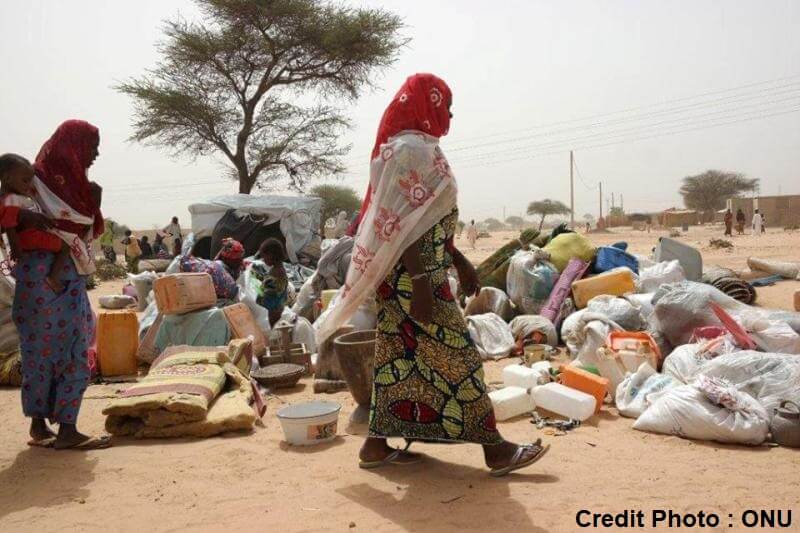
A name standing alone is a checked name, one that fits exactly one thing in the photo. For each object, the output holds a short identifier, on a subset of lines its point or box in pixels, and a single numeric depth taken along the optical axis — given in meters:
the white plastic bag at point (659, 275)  6.18
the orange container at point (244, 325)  5.80
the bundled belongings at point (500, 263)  7.49
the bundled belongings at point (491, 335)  5.90
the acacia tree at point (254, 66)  16.91
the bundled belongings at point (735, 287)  6.42
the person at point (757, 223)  24.15
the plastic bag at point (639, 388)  3.85
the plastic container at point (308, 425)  3.47
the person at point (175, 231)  16.70
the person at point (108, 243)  17.28
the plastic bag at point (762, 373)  3.53
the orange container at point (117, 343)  5.62
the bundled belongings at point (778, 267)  7.98
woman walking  2.71
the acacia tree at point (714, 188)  44.16
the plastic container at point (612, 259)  6.98
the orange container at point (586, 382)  4.01
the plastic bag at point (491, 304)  6.81
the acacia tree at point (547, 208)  49.53
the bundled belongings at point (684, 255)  7.02
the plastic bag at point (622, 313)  5.34
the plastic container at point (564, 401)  3.80
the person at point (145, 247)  16.95
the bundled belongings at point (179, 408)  3.69
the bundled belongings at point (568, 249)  7.00
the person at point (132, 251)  15.22
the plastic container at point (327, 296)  6.87
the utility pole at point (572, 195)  36.08
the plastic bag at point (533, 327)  5.97
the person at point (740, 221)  25.42
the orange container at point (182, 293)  5.58
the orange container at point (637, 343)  4.41
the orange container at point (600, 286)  6.25
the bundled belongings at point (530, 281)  6.72
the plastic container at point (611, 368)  4.29
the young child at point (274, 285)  6.45
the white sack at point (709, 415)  3.26
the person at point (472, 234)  25.47
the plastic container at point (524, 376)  4.33
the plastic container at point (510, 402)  3.90
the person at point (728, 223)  24.50
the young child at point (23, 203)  3.27
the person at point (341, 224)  12.73
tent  11.09
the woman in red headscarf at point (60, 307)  3.41
